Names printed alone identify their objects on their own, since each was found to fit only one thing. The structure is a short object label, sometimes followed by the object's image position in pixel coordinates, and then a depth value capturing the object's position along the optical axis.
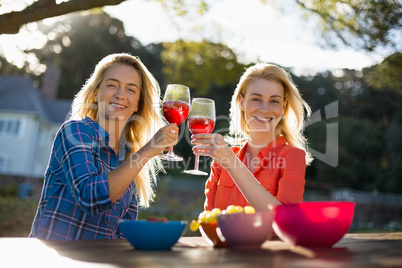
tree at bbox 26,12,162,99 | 33.97
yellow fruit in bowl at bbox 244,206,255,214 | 1.73
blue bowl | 1.63
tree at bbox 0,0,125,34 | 4.07
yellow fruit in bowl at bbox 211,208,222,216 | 1.89
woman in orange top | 3.07
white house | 26.34
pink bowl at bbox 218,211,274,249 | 1.65
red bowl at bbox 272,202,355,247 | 1.70
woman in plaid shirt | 2.30
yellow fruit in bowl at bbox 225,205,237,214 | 1.74
